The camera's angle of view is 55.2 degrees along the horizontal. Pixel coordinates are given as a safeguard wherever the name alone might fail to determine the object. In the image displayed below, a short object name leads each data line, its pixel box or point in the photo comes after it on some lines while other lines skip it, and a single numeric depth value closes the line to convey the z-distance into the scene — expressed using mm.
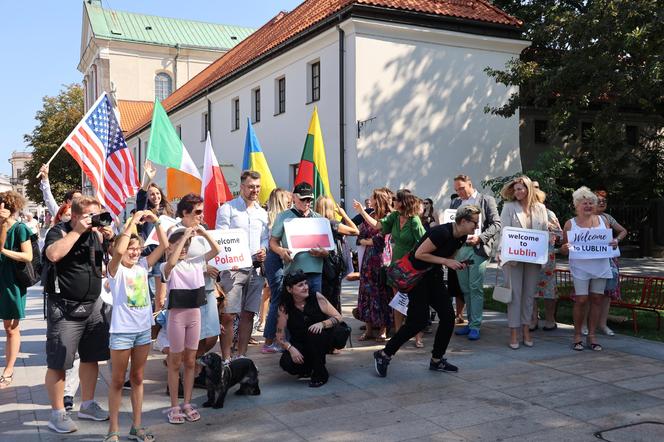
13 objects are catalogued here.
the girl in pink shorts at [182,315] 4891
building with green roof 51844
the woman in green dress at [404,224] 7043
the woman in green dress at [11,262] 5727
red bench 7973
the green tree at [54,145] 51812
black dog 5293
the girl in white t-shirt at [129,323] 4375
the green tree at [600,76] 13914
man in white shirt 6551
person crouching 5941
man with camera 4629
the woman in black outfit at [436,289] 6066
